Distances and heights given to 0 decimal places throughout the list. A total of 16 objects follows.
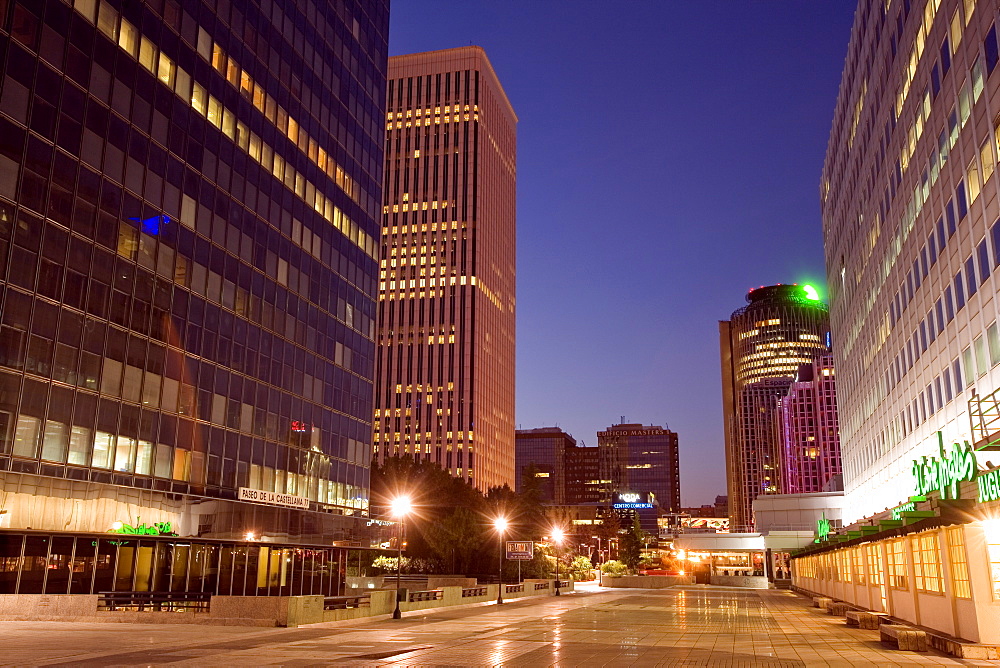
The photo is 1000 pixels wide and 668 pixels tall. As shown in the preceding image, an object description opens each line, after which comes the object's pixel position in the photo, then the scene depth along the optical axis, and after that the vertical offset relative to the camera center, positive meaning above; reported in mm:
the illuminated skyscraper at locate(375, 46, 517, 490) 198250 +23113
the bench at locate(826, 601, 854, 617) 41656 -3335
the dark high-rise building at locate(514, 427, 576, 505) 134250 +9981
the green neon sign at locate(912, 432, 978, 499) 25891 +2254
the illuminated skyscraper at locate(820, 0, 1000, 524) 38062 +17770
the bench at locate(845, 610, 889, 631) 33531 -3101
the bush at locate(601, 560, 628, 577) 112788 -4223
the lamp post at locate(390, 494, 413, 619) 48253 +1574
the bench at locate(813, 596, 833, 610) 48025 -3715
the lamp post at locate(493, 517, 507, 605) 68312 +852
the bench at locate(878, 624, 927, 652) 24344 -2778
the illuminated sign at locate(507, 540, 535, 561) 62719 -1094
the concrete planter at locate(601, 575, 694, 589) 102125 -5261
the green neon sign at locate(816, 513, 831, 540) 77625 +1000
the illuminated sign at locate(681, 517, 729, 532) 172875 +3273
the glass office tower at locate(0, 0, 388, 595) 38969 +13278
